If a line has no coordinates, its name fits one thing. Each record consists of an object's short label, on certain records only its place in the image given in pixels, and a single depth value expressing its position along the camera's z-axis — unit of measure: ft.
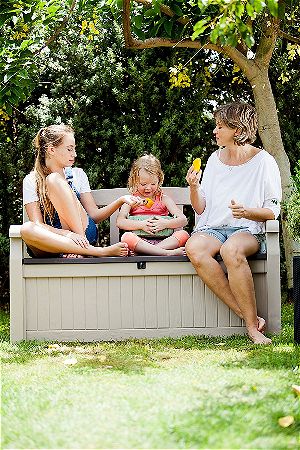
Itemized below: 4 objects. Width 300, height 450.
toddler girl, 13.52
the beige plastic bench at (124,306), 13.17
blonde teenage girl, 13.04
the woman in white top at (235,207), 12.57
